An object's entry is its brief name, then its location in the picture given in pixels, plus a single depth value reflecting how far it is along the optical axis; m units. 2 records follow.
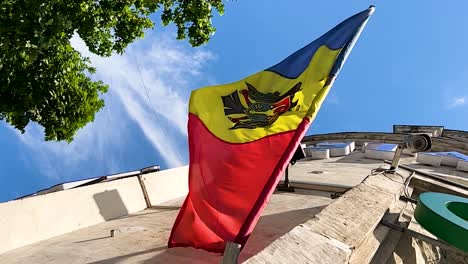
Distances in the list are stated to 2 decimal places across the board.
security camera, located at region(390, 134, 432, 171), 5.66
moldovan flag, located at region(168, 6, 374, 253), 4.14
